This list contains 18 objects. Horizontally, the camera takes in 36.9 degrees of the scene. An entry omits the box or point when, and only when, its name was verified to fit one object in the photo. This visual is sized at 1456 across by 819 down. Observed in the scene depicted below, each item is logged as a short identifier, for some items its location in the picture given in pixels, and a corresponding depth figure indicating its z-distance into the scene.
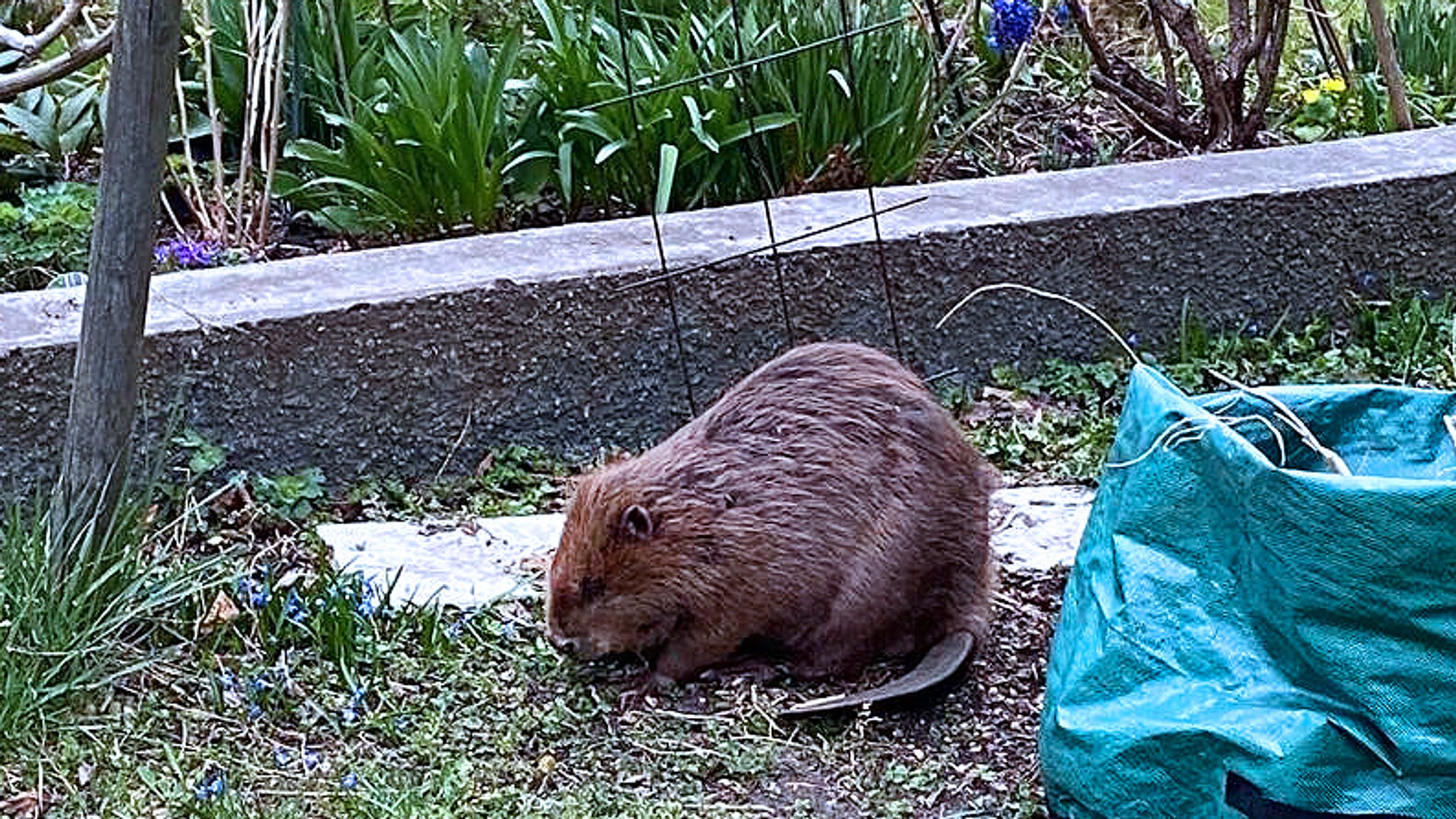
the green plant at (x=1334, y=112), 6.01
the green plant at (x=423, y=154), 4.83
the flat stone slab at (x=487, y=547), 3.89
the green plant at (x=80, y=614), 3.32
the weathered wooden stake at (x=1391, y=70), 5.74
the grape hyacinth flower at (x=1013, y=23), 5.96
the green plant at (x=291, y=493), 4.15
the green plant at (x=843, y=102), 5.18
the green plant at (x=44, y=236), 4.77
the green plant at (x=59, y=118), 5.36
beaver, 3.53
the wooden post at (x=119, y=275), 3.29
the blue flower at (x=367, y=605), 3.66
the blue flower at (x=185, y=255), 4.81
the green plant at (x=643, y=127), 5.01
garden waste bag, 2.76
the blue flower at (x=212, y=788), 3.15
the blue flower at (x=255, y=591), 3.62
